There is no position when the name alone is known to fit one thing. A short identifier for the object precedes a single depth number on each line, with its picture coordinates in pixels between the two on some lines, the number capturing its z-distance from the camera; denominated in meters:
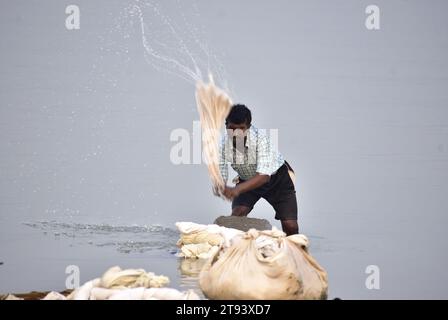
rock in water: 17.70
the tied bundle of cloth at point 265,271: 11.51
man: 17.11
